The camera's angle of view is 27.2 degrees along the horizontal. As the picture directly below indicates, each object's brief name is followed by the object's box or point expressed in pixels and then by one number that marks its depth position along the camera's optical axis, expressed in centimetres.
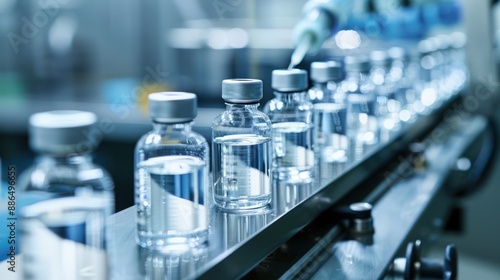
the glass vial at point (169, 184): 44
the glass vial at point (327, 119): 64
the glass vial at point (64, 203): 38
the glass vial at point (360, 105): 72
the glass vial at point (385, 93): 82
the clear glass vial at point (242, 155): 50
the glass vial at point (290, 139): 56
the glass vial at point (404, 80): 93
